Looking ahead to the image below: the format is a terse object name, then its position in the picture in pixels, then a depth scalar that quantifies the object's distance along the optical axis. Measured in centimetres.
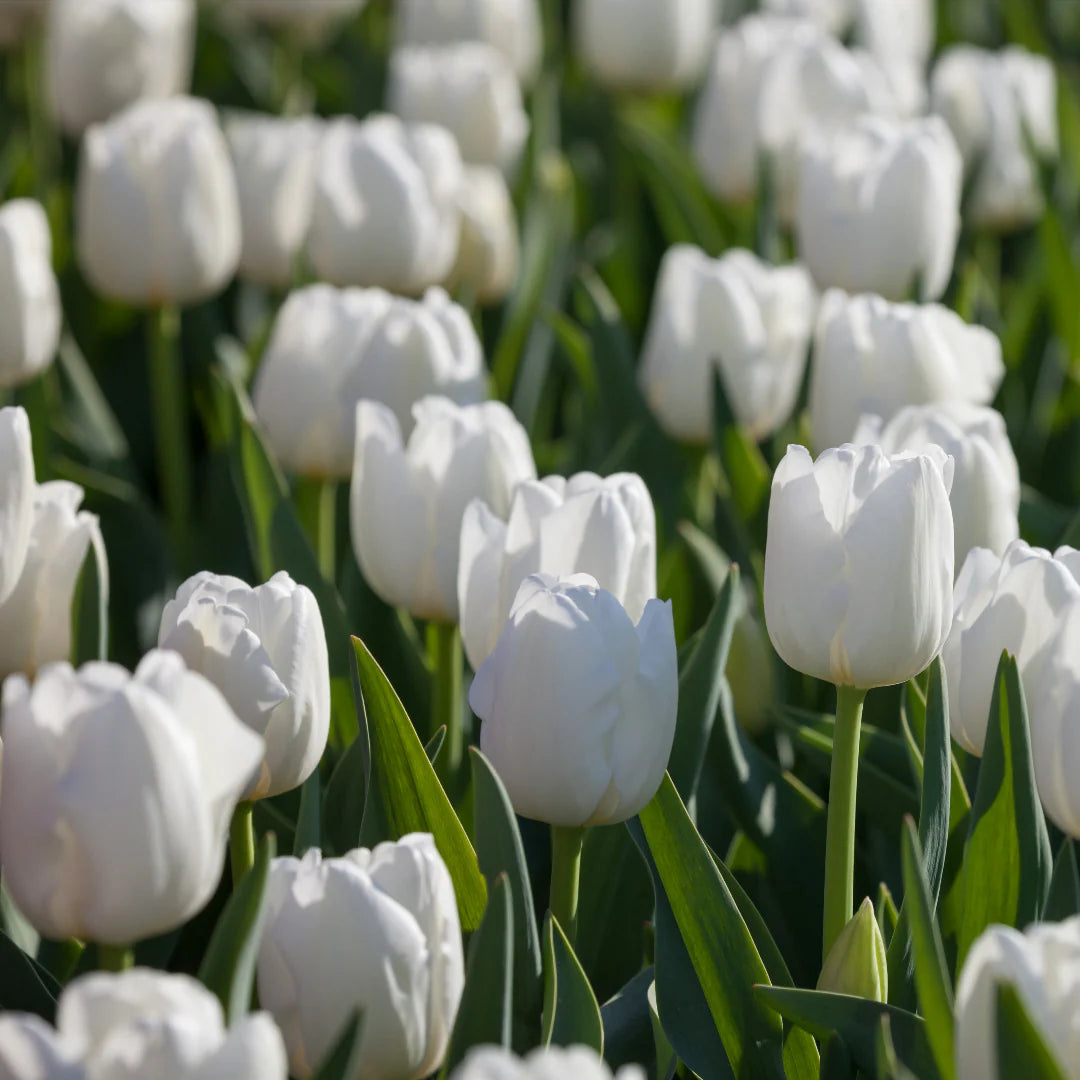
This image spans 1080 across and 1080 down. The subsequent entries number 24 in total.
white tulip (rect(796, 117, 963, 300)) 265
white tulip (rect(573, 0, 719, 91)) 332
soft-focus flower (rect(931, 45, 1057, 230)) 300
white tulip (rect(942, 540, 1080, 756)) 228
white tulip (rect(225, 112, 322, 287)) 277
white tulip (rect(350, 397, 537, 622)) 240
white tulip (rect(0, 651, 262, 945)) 217
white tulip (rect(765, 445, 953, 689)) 227
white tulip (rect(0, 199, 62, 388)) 256
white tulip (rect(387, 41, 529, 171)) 294
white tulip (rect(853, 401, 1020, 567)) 238
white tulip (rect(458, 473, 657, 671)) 231
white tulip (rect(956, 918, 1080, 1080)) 216
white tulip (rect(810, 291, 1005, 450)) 250
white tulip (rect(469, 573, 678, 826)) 225
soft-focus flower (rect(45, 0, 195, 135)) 294
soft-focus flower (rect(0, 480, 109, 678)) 235
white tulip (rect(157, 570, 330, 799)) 225
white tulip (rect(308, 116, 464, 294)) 268
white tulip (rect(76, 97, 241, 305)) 266
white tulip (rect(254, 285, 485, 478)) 252
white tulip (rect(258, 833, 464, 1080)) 220
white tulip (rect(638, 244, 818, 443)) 260
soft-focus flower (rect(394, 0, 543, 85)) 345
